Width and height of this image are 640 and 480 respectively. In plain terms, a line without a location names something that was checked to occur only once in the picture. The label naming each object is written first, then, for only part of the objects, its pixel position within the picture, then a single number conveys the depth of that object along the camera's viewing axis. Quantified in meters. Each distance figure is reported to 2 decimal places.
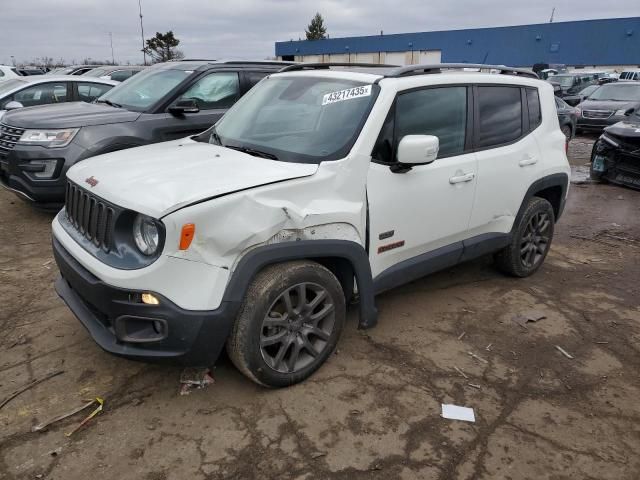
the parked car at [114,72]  15.02
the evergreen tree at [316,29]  77.50
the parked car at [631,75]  27.11
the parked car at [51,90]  8.33
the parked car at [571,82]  20.97
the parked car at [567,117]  12.88
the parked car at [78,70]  16.80
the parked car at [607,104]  14.85
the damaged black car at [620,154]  8.51
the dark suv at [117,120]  5.51
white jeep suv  2.53
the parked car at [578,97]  17.82
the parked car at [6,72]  13.77
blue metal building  40.66
